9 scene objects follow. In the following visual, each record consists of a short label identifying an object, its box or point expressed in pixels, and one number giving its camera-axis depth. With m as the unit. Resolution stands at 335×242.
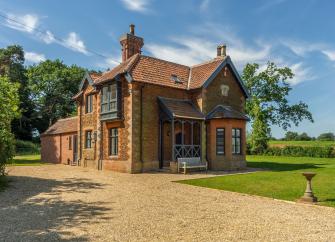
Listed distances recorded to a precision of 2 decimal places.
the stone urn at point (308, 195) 11.14
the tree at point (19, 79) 58.50
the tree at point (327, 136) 73.68
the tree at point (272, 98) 48.00
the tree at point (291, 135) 77.56
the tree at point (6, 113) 14.45
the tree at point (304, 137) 73.66
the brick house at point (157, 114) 21.31
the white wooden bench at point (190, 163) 20.86
